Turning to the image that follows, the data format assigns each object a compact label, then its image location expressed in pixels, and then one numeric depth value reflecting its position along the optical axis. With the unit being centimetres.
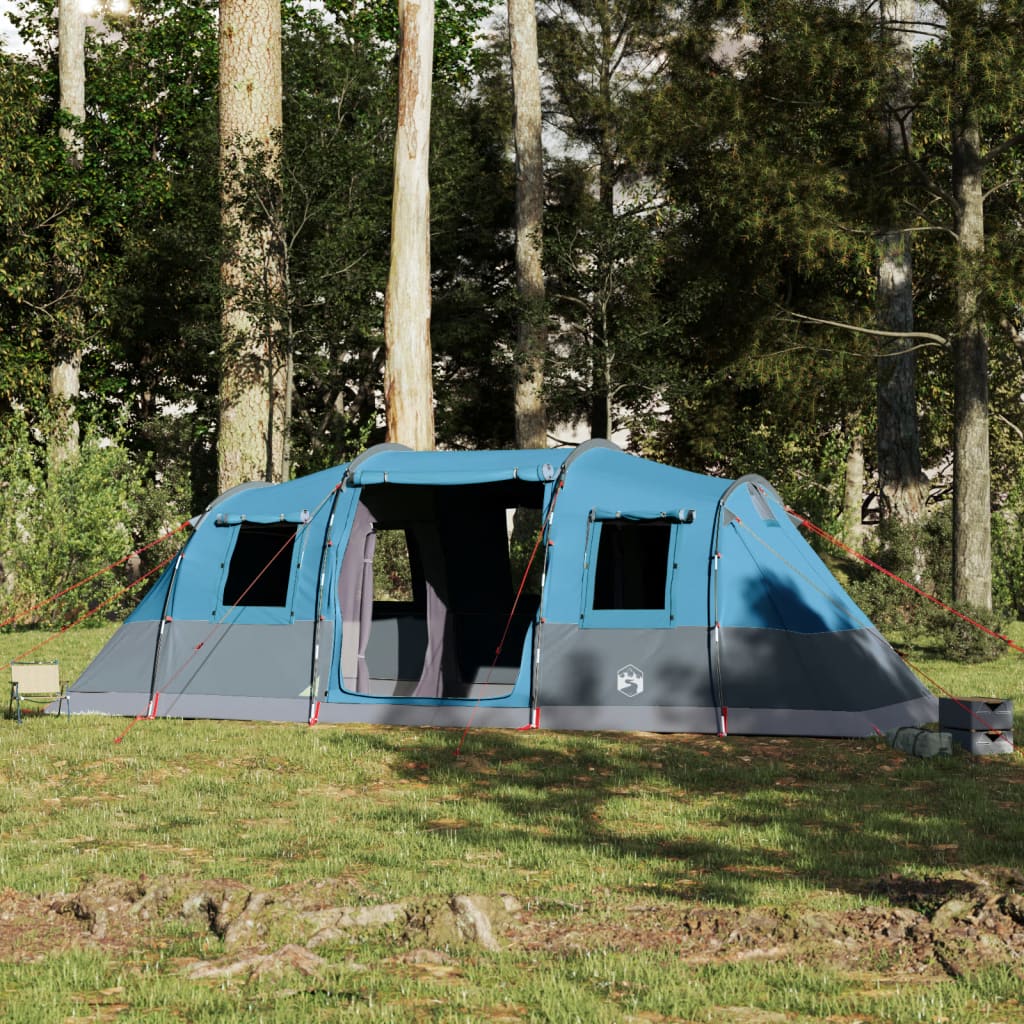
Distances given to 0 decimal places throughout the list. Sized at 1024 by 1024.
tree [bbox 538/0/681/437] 2594
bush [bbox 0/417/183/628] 2133
